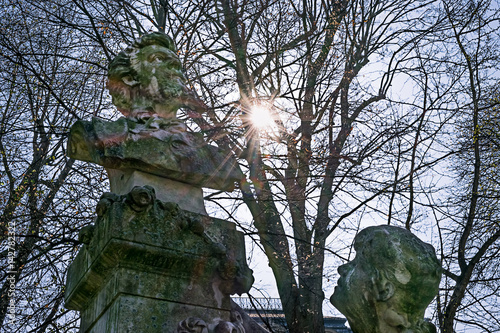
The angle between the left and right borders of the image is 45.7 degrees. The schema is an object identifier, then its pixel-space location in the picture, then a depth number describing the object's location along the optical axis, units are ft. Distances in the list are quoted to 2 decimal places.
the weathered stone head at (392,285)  6.08
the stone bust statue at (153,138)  11.33
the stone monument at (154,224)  9.70
